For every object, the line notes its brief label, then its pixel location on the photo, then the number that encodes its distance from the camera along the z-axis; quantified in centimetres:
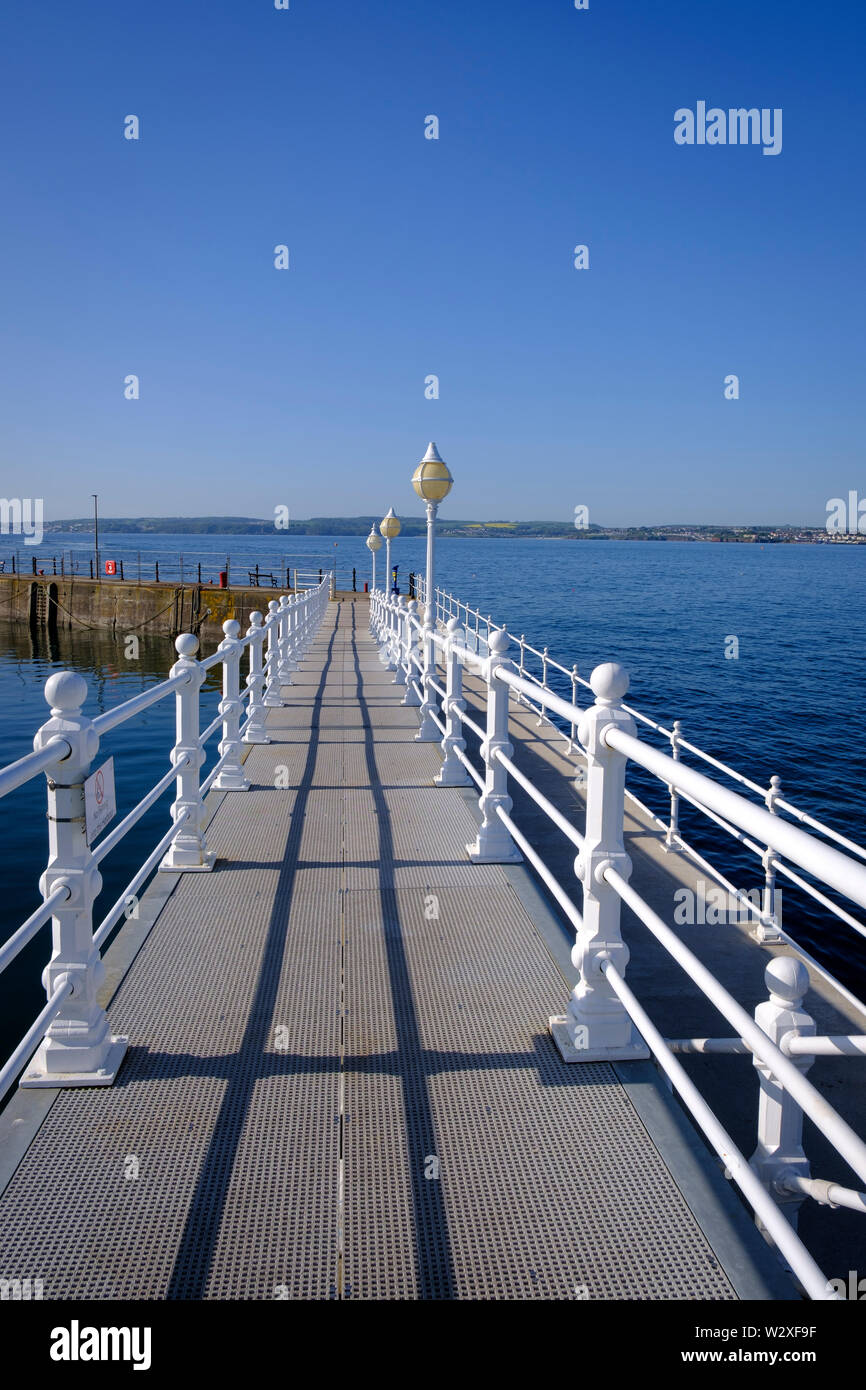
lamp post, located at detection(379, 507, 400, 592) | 2500
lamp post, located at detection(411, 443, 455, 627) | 1071
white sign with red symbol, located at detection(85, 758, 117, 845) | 310
